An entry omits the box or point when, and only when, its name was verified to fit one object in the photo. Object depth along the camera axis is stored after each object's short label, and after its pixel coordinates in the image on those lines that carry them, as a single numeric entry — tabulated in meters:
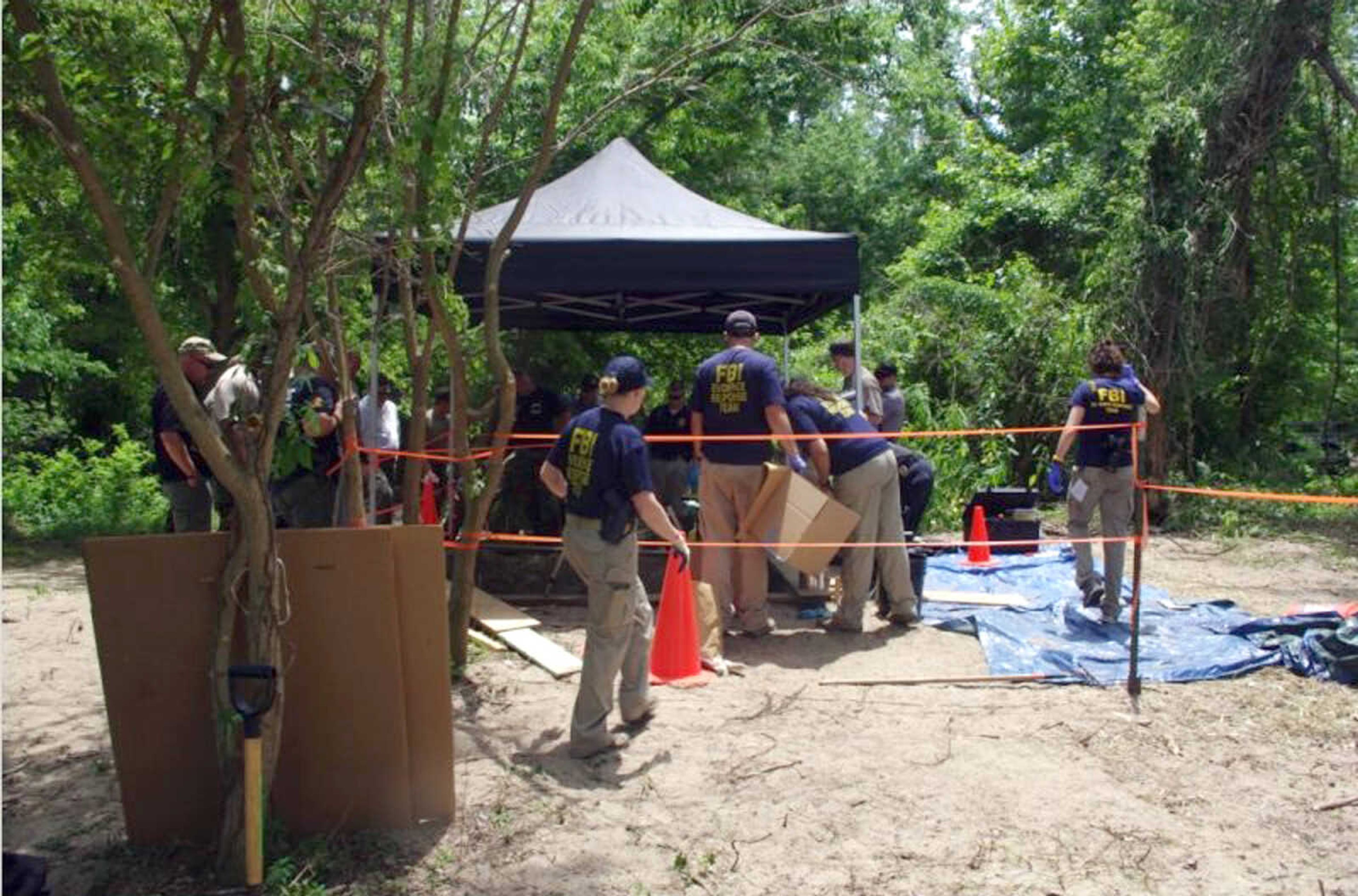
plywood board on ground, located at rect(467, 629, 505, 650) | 6.94
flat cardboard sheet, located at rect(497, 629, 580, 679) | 6.43
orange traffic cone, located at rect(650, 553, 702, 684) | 6.23
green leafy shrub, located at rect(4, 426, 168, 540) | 13.51
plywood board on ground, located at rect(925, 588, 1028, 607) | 8.41
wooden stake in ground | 5.91
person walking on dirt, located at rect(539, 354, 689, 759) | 5.07
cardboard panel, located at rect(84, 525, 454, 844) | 3.96
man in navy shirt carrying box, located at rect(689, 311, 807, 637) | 7.07
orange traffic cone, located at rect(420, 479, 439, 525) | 9.32
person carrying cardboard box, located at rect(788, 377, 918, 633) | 7.28
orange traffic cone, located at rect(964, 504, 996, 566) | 10.05
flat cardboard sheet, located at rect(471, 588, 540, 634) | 7.23
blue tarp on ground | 6.57
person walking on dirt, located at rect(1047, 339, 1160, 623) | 7.57
